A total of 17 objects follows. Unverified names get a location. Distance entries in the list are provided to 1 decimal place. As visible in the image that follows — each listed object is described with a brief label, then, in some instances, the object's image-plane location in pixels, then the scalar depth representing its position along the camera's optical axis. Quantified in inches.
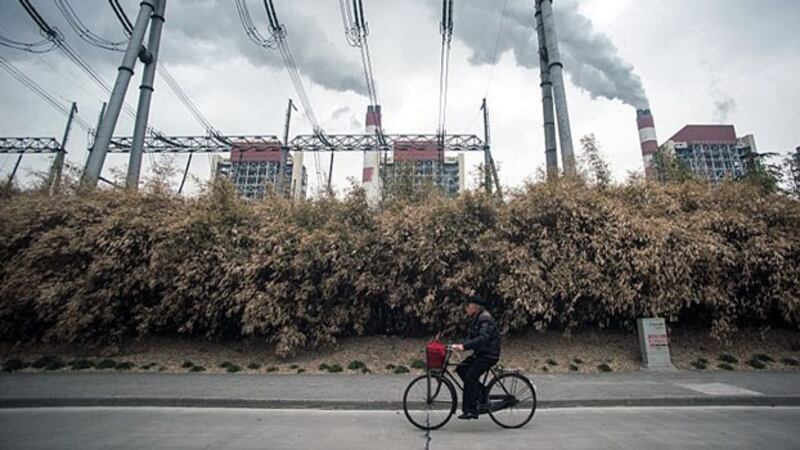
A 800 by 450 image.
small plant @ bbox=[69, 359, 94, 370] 286.3
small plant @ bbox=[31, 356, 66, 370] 287.3
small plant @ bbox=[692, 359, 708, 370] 284.4
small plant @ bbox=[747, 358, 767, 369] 281.1
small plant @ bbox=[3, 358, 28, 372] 280.5
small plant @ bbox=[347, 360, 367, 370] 286.2
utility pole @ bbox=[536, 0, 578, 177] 347.9
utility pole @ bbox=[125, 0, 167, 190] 422.6
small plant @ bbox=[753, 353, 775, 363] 290.4
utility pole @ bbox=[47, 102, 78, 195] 362.7
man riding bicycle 160.1
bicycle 163.8
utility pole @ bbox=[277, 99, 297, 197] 762.8
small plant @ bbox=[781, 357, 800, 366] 285.9
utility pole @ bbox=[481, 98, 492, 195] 772.0
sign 281.1
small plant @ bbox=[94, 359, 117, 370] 286.5
